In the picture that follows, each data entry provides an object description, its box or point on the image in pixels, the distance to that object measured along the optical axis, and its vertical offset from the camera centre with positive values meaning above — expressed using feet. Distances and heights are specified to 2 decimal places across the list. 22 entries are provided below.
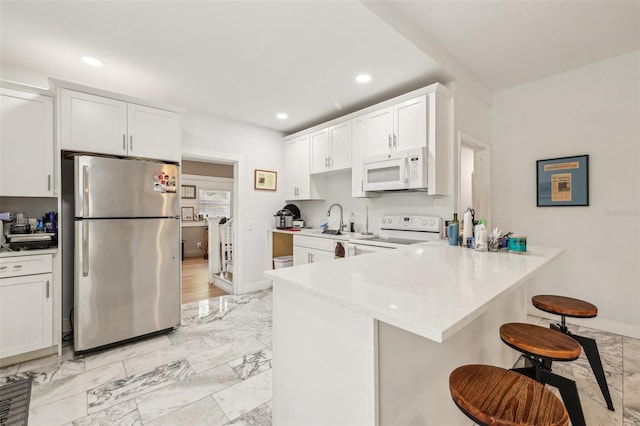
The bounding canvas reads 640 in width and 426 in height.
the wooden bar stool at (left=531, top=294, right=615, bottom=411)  5.43 -2.02
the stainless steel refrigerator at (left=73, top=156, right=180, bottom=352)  7.86 -1.15
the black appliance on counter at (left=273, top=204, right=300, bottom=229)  14.75 -0.36
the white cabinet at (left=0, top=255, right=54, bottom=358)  7.23 -2.46
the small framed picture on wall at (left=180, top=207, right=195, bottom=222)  24.29 -0.22
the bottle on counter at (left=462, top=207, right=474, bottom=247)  7.45 -0.49
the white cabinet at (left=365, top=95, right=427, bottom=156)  9.42 +3.02
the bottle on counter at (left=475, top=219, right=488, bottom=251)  6.88 -0.66
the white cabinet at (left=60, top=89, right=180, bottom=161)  7.98 +2.60
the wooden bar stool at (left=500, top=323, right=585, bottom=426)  4.09 -2.08
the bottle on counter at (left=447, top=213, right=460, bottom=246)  7.71 -0.58
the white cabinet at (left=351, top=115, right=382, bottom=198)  11.35 +2.38
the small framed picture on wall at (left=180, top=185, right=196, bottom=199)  24.16 +1.77
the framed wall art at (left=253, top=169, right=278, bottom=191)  14.52 +1.66
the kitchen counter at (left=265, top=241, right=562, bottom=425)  3.17 -1.65
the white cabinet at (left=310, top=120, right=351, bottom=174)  12.16 +2.89
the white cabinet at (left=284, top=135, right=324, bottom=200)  14.26 +1.97
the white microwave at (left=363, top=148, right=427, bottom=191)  9.36 +1.43
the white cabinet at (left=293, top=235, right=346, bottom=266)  12.00 -1.69
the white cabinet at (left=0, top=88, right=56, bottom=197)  7.61 +1.88
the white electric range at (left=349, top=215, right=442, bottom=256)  10.21 -0.89
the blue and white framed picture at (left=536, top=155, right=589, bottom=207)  9.65 +1.05
